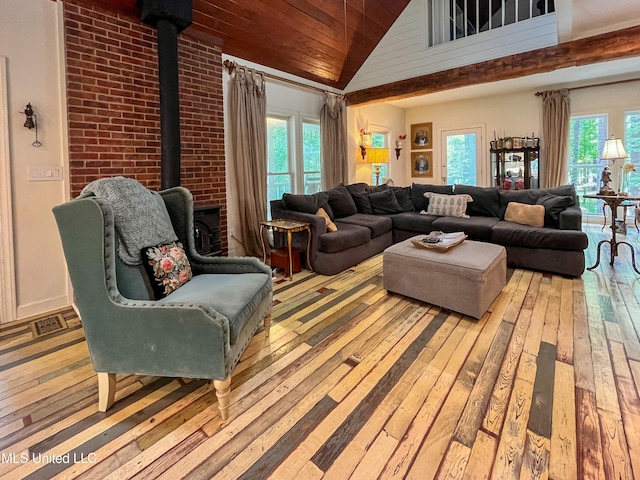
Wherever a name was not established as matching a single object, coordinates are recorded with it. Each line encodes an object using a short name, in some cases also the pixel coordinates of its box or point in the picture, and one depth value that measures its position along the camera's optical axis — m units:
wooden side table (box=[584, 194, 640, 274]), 3.30
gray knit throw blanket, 1.75
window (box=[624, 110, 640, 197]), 5.54
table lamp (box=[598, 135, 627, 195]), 3.74
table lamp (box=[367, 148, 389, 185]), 6.04
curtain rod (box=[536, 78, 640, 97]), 5.42
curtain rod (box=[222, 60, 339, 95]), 4.02
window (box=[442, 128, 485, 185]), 6.95
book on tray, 2.87
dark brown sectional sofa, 3.44
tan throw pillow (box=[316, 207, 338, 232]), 3.85
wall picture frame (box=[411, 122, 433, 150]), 7.48
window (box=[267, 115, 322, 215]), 4.83
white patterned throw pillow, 4.49
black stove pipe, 3.00
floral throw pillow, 1.84
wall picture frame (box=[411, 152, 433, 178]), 7.55
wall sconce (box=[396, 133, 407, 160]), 7.58
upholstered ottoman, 2.47
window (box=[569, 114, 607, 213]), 5.87
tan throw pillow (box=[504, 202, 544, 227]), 3.72
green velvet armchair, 1.48
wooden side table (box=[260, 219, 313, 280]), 3.48
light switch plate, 2.64
